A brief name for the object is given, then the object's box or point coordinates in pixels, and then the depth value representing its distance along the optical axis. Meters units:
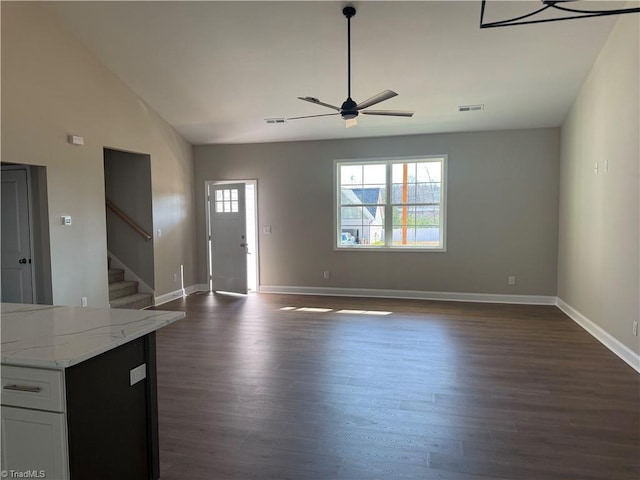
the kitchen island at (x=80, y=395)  1.61
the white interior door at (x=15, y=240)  4.71
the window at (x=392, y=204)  6.87
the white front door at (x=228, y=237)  7.45
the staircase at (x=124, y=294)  6.00
